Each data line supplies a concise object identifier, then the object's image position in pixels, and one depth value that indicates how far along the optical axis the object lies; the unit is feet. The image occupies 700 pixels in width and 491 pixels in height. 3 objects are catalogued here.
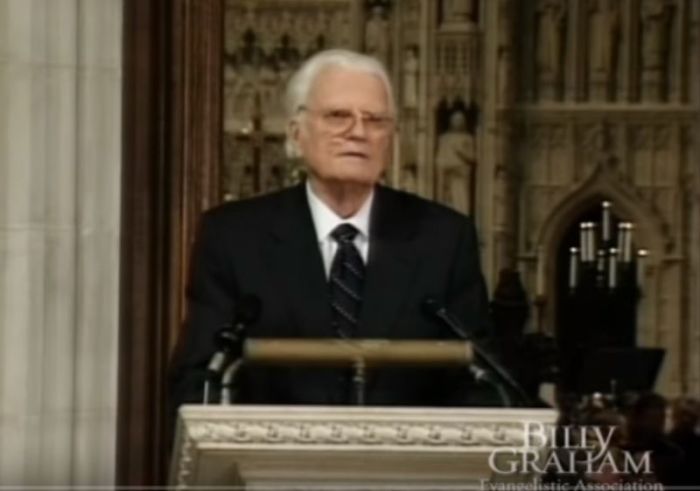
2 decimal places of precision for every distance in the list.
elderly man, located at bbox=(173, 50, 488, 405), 23.06
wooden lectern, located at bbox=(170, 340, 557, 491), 19.52
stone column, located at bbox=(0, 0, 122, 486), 31.60
